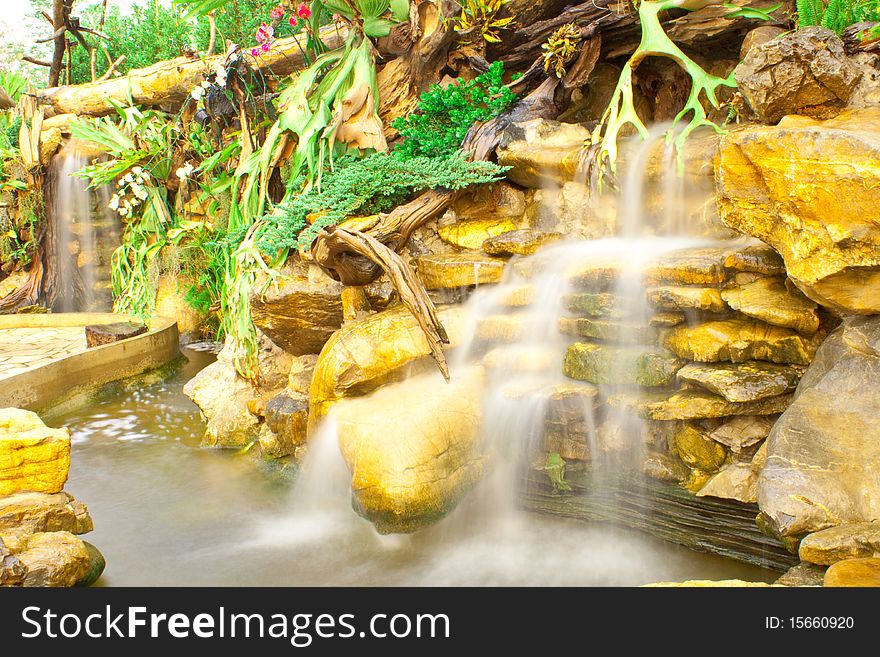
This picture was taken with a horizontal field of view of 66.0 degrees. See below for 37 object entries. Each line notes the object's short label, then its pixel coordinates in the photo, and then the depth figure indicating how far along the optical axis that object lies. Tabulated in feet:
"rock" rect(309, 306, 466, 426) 15.64
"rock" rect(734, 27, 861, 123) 11.98
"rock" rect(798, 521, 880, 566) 9.57
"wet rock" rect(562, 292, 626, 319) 13.78
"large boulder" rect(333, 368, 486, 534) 13.35
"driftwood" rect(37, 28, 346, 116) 31.12
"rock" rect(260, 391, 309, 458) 17.78
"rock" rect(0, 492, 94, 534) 11.56
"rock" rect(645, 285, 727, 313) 12.67
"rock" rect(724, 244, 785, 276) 12.54
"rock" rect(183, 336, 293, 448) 19.67
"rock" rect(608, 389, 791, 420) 12.12
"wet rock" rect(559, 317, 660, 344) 13.43
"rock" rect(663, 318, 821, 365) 12.13
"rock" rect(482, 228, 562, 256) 16.57
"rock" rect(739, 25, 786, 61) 17.52
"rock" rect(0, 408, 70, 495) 12.09
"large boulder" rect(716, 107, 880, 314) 10.20
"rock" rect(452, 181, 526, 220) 19.61
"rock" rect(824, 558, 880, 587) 8.80
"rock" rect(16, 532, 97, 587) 10.74
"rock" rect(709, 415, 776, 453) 12.24
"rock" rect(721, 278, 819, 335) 11.96
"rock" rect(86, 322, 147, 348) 25.26
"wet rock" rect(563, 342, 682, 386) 12.92
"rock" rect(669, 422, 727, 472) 12.51
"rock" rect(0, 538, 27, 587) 10.25
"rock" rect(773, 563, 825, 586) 9.50
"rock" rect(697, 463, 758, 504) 11.93
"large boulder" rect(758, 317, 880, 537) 10.56
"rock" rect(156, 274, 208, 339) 32.91
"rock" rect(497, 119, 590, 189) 18.43
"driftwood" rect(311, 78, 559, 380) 15.39
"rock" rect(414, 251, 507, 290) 16.62
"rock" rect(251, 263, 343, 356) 18.12
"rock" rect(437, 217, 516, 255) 18.31
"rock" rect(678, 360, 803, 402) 11.82
